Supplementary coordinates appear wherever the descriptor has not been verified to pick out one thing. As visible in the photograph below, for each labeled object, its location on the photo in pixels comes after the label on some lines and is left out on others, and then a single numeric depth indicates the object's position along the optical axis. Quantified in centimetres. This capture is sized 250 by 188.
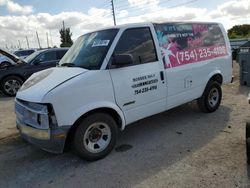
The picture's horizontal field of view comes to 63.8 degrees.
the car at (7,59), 767
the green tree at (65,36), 3831
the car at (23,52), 1523
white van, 277
